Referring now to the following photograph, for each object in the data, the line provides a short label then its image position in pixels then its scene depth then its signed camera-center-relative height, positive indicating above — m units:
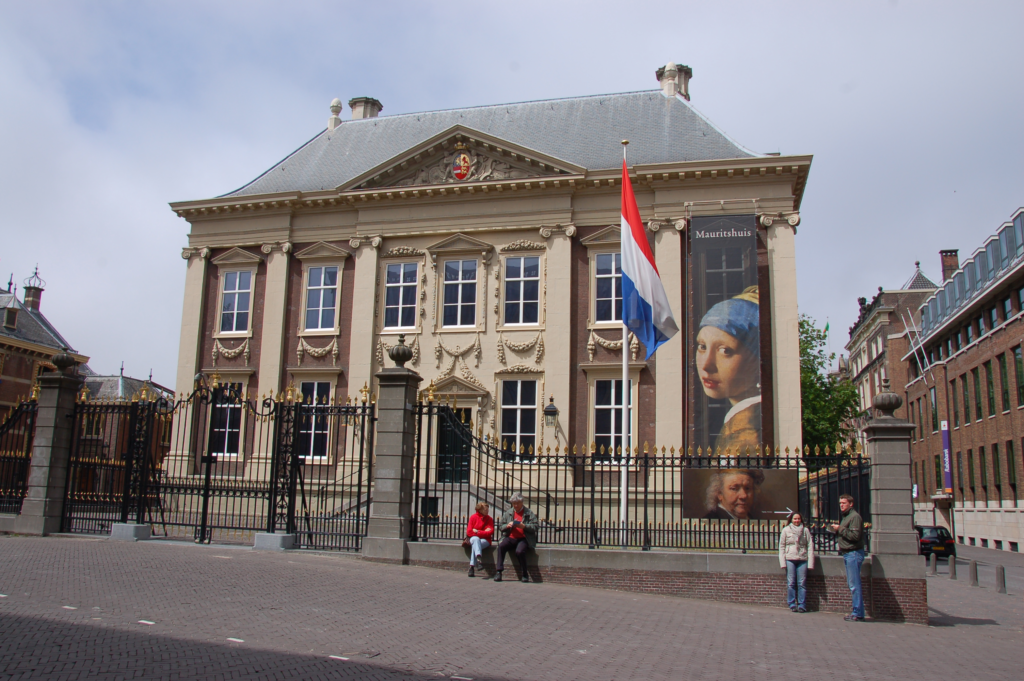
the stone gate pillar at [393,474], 13.89 -0.08
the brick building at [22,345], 47.81 +7.00
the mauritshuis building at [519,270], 24.94 +6.78
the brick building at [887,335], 57.31 +11.69
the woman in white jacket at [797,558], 12.11 -1.19
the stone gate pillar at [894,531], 12.09 -0.76
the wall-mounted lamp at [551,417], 25.28 +1.75
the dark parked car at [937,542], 28.88 -2.16
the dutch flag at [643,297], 17.69 +3.92
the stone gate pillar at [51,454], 15.80 +0.14
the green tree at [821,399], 39.72 +4.09
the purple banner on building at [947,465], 44.19 +0.93
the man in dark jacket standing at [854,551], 11.80 -1.05
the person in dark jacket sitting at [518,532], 13.11 -0.98
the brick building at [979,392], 35.66 +4.62
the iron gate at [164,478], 14.90 -0.27
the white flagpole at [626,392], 17.18 +1.80
